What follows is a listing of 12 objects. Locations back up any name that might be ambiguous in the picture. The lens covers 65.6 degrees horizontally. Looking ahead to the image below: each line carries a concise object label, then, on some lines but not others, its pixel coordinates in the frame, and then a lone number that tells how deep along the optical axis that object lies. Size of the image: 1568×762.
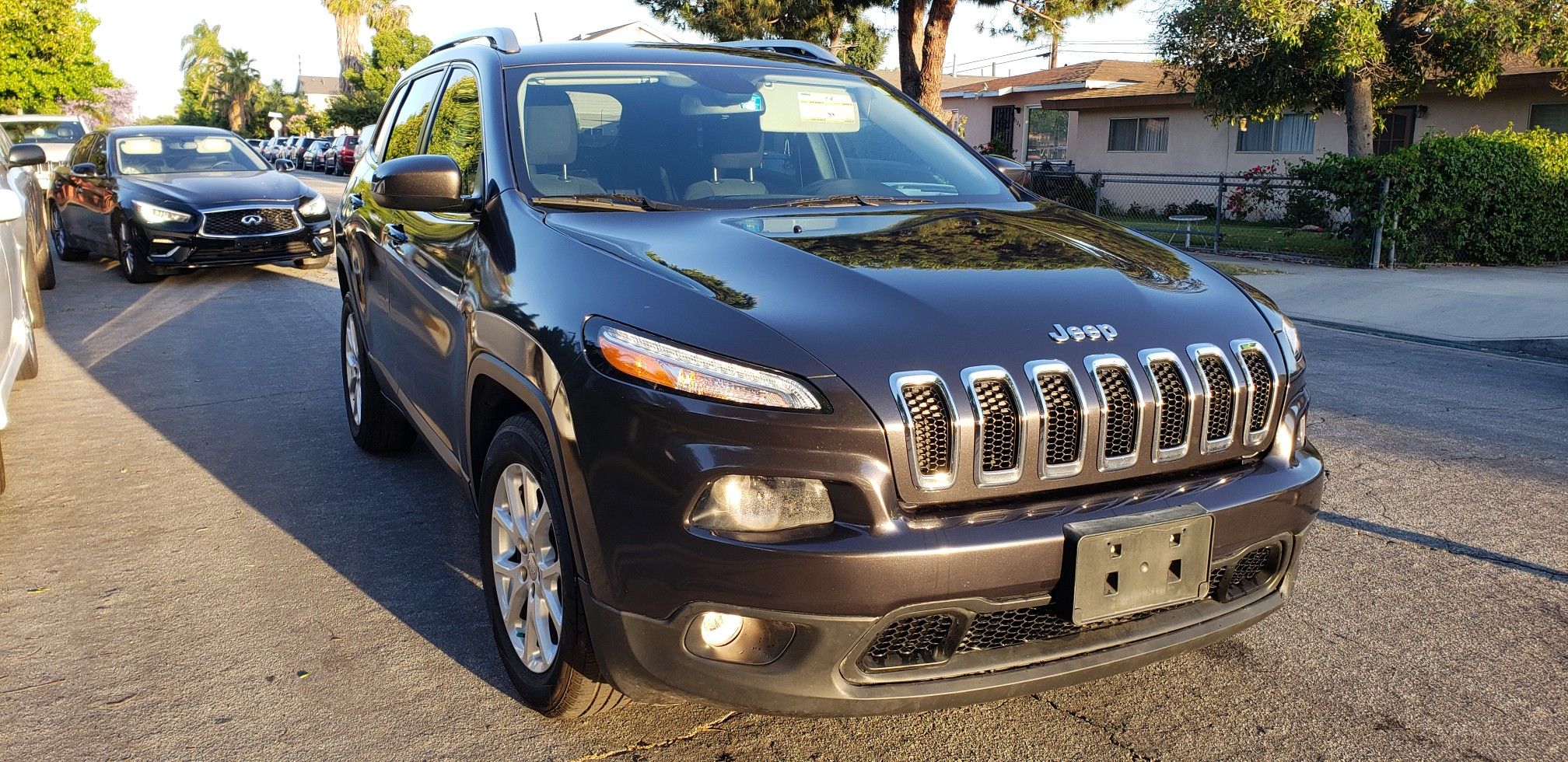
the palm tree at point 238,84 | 93.12
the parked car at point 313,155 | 47.91
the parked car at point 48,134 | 15.32
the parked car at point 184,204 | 12.04
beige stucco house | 20.44
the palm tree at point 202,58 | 102.56
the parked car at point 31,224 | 7.86
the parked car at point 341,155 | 43.59
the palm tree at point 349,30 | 66.81
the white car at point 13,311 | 5.25
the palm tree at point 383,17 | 67.31
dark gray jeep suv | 2.47
